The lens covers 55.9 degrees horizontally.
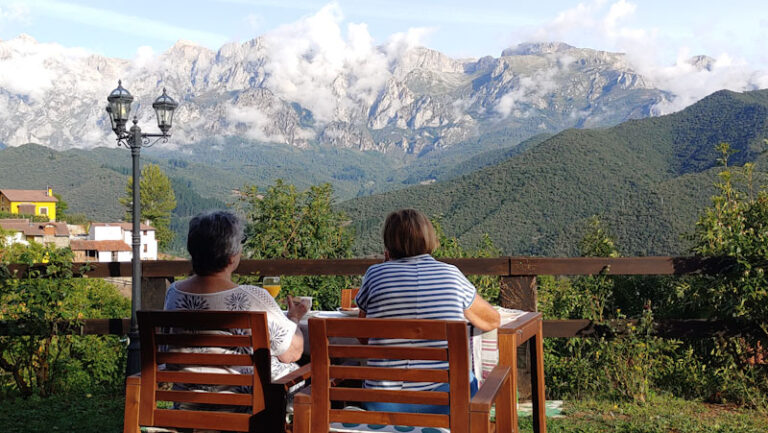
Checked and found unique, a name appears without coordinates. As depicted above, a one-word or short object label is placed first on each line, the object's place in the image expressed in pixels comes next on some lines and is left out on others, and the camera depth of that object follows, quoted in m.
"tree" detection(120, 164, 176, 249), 87.75
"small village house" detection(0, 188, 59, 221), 100.31
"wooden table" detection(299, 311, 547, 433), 2.63
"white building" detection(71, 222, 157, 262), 71.88
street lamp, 8.41
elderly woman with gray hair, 2.51
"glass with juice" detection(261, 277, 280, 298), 3.03
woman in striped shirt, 2.46
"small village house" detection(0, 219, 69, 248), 73.39
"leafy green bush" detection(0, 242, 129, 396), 4.57
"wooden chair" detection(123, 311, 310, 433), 2.29
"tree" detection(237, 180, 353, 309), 6.96
